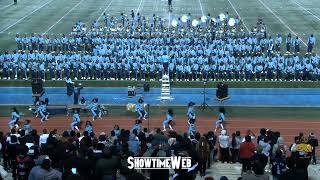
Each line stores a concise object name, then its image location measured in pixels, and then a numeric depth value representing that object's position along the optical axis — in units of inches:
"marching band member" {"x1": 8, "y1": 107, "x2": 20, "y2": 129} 911.7
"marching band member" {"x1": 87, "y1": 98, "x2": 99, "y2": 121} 979.3
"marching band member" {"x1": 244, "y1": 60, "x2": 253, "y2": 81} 1190.3
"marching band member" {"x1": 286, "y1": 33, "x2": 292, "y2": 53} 1348.4
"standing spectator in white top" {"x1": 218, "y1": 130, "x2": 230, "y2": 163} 721.0
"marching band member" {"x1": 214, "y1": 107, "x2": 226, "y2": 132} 904.3
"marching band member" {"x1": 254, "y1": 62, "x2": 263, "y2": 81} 1190.9
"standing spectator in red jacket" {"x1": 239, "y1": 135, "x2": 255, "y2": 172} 641.0
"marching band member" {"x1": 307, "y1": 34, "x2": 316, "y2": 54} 1330.0
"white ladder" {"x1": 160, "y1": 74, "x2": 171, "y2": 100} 1103.6
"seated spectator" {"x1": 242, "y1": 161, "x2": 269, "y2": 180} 445.2
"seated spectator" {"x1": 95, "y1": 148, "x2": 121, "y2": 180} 483.2
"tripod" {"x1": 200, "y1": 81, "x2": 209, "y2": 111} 1039.0
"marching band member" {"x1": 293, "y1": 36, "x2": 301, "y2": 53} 1338.6
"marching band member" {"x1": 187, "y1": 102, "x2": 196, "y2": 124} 899.4
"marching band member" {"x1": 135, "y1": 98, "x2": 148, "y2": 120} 975.0
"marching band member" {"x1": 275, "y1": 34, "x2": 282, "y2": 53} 1334.9
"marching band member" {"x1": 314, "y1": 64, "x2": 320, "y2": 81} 1184.7
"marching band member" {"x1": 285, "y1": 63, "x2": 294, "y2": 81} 1189.7
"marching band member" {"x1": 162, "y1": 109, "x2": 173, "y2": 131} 913.8
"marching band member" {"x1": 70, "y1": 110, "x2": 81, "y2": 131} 923.4
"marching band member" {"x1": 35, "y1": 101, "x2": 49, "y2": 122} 979.9
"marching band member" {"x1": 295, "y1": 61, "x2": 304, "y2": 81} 1189.7
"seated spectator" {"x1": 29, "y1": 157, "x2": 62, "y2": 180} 456.4
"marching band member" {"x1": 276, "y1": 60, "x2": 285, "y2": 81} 1192.2
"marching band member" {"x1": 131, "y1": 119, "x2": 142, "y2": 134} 807.1
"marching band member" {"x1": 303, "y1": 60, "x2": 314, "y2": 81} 1190.3
